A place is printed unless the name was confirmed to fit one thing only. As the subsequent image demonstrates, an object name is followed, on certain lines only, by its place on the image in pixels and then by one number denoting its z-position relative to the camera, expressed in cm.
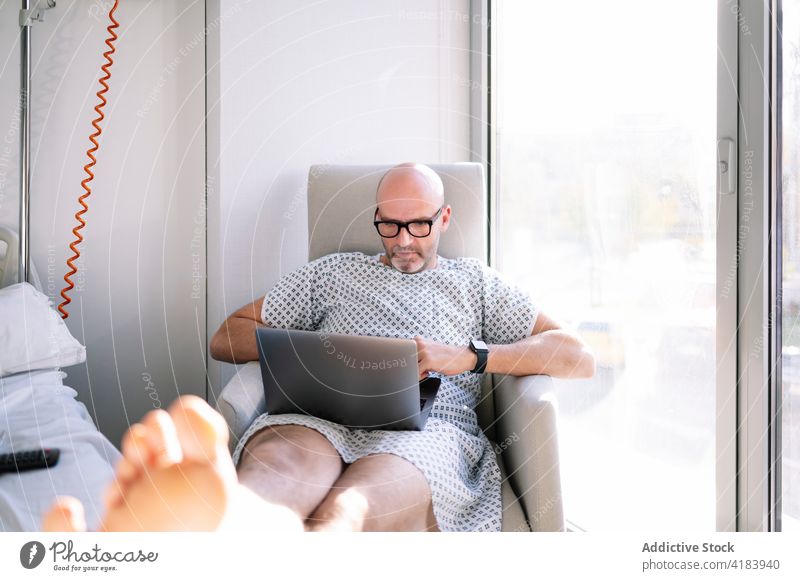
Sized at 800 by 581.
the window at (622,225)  122
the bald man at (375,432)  74
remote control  97
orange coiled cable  167
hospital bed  90
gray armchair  104
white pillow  135
